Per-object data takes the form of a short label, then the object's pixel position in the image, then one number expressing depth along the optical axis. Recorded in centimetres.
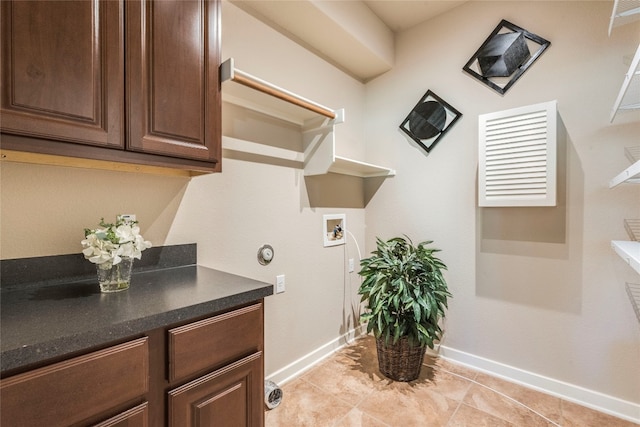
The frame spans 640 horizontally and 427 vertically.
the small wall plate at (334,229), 231
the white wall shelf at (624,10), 133
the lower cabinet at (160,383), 64
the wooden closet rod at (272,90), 134
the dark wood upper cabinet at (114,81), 83
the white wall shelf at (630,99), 128
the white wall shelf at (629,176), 107
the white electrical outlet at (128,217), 114
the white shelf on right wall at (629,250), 111
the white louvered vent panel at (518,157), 174
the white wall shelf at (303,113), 150
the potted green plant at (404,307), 187
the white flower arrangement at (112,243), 99
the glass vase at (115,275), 102
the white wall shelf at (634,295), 161
